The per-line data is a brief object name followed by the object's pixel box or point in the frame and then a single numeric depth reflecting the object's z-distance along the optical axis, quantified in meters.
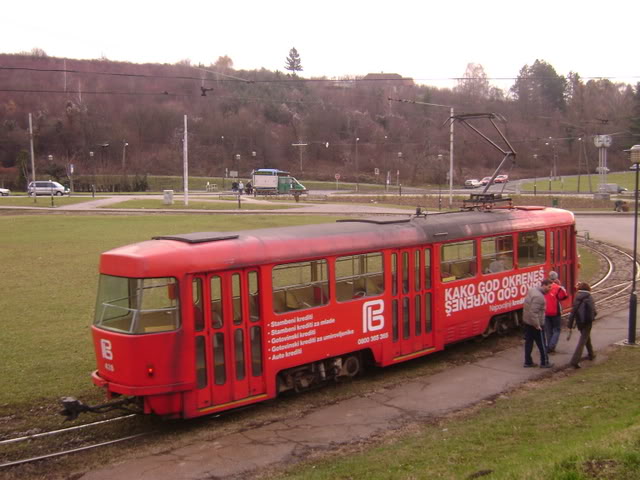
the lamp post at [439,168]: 100.61
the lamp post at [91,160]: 95.45
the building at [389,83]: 135.81
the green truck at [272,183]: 78.75
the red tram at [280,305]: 8.88
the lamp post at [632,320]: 13.66
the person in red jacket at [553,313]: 12.78
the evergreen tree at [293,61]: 151.38
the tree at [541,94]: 113.00
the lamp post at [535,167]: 105.79
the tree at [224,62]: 145.00
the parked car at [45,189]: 66.94
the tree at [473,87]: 118.94
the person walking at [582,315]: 12.20
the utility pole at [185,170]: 51.97
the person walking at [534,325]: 12.10
